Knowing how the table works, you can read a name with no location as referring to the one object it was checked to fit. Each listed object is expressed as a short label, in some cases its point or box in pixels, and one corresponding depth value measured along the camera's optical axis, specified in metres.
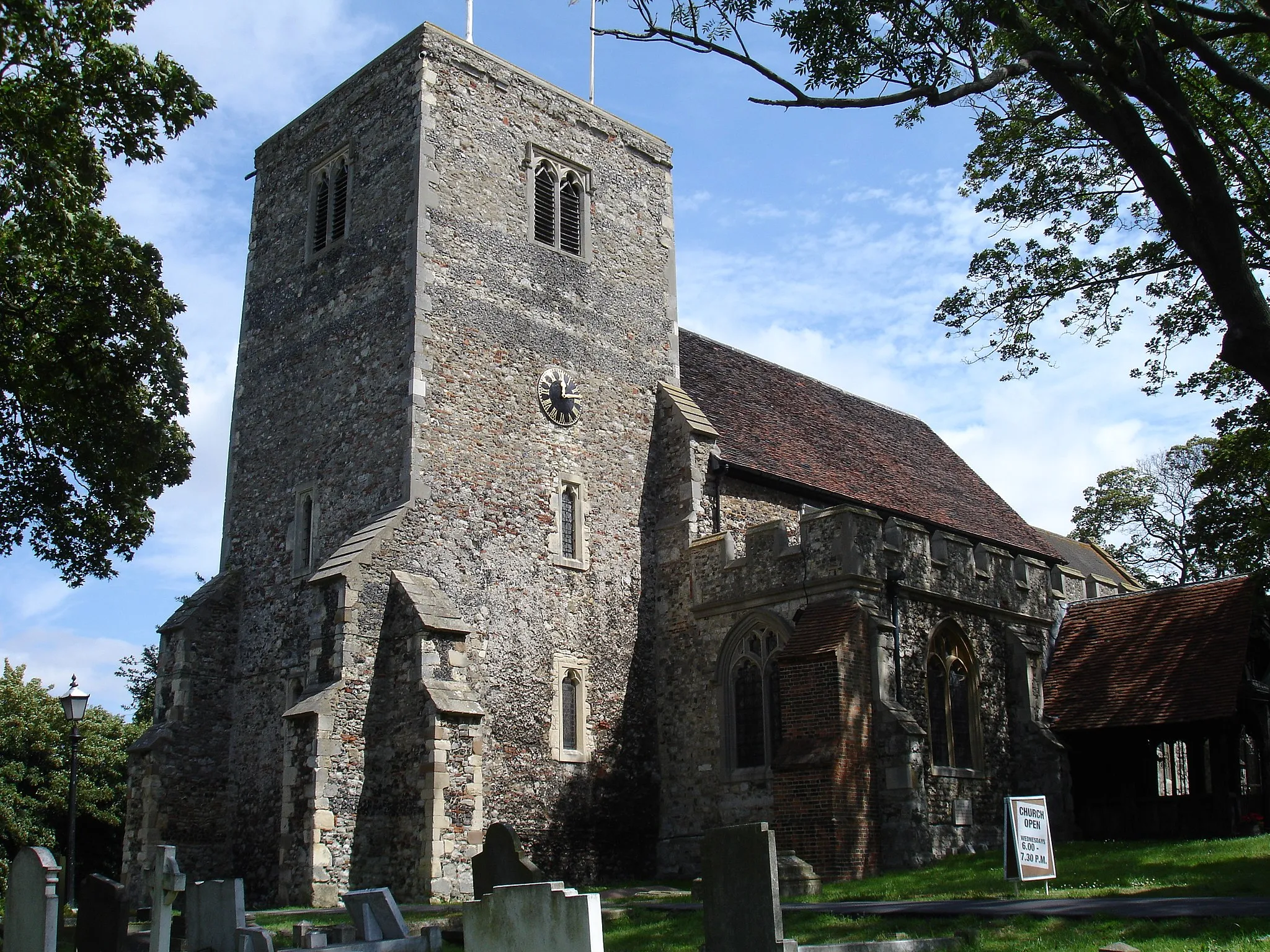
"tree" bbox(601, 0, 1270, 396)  12.49
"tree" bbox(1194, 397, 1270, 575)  19.25
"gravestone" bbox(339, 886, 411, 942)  11.41
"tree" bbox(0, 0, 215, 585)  13.34
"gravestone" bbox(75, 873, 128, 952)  11.95
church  17.77
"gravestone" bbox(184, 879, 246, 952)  11.09
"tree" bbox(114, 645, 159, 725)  38.94
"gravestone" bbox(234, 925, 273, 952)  10.02
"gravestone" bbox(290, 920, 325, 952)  11.36
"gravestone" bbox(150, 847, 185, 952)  10.84
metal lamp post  18.30
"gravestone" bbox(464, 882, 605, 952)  7.25
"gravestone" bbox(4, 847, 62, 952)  10.34
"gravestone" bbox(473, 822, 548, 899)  12.74
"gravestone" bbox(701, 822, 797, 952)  8.98
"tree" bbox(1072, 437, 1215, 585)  45.47
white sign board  13.58
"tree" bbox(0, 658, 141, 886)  30.66
